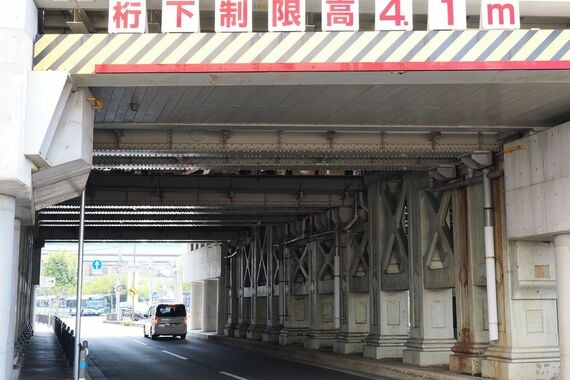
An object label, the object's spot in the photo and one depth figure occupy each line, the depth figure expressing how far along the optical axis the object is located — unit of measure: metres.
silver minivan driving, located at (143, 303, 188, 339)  41.56
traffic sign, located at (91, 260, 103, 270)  53.46
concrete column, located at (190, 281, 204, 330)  53.22
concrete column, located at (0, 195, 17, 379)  10.34
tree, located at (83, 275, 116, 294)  127.18
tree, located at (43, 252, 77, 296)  99.38
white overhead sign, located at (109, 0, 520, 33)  10.76
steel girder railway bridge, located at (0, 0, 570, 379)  10.84
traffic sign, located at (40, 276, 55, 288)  63.93
